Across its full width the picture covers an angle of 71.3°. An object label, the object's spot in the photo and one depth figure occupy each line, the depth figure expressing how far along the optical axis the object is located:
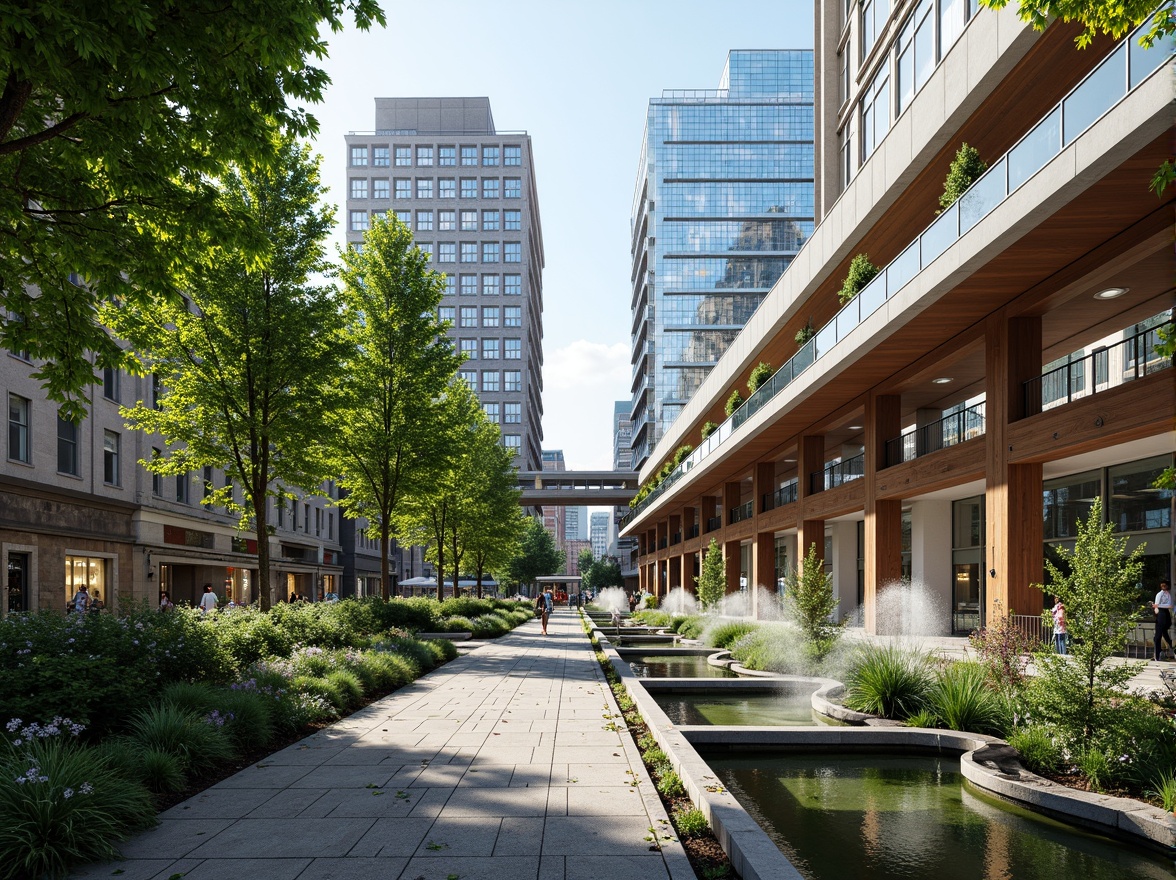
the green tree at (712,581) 35.00
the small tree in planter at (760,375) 33.84
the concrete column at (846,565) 36.62
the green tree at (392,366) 26.66
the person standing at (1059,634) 15.51
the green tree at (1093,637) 8.30
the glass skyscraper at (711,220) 97.94
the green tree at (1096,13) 7.78
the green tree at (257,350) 19.14
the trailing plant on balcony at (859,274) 23.70
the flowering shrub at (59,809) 5.56
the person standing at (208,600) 29.23
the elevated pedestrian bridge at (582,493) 93.25
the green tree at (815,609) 17.52
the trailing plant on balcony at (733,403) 38.76
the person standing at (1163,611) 16.67
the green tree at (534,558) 97.96
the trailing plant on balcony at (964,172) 18.36
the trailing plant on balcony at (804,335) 28.37
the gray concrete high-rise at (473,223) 122.44
